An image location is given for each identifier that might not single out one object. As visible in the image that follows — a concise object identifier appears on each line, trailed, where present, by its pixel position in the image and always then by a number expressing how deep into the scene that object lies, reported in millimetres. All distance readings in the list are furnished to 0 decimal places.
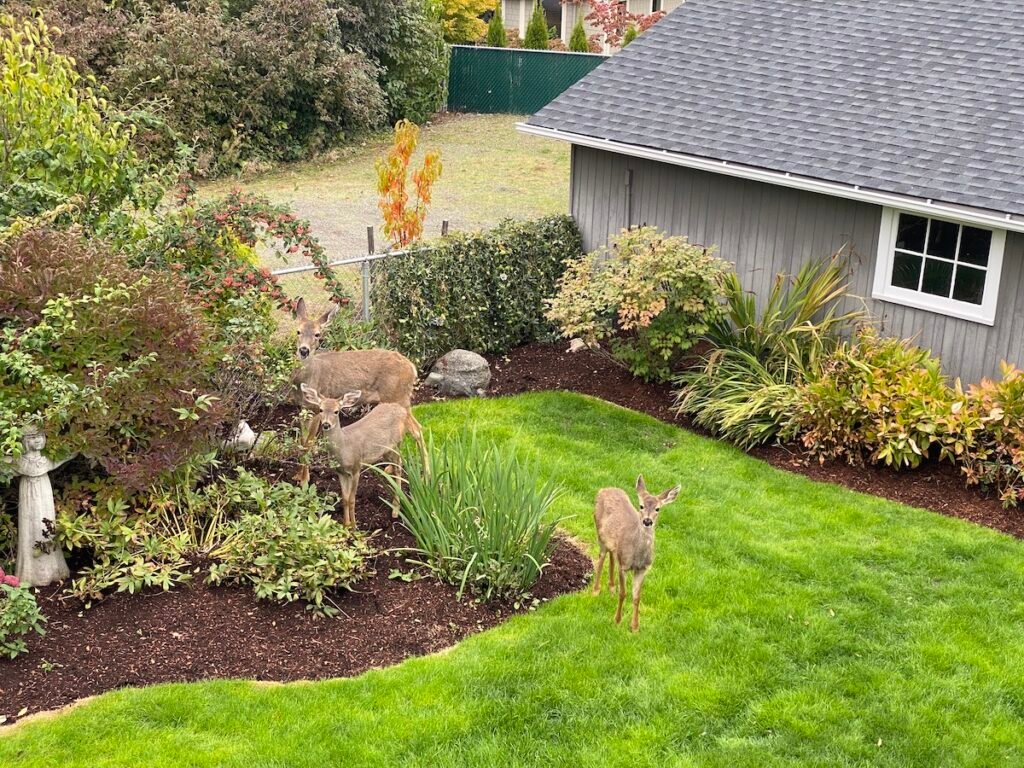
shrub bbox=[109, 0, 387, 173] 24688
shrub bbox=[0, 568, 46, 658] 6918
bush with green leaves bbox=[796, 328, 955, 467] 10383
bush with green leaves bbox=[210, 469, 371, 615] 7711
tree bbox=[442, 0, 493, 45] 37406
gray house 10953
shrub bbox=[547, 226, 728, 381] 11898
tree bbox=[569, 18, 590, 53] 35812
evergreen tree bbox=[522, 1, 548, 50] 35875
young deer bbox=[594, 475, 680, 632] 7312
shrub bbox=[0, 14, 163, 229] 9297
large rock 12344
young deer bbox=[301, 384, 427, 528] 8531
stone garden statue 7555
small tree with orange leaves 13789
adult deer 10188
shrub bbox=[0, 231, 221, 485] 7465
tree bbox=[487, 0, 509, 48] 35594
